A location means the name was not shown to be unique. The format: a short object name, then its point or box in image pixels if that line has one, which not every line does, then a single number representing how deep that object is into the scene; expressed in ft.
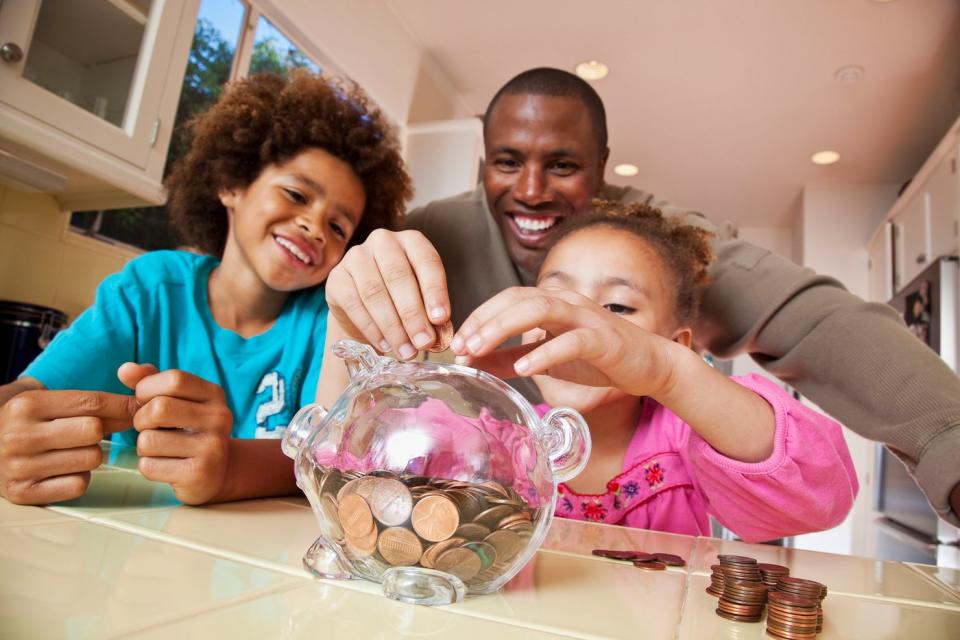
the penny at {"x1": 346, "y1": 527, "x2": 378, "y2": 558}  1.34
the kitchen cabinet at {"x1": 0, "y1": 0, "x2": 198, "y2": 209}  5.08
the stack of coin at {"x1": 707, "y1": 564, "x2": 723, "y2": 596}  1.55
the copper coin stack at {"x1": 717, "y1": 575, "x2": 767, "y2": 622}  1.38
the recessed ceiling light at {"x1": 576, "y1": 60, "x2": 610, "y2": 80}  11.31
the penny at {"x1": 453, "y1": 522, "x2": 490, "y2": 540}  1.30
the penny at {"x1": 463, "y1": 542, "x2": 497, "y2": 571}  1.32
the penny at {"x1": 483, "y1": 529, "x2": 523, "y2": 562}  1.34
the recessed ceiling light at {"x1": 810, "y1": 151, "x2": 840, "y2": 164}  13.58
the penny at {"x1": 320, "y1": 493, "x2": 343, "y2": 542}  1.40
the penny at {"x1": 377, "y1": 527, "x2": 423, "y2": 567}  1.30
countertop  1.07
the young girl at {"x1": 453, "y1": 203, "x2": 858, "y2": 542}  1.94
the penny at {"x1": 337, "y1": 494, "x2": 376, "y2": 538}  1.34
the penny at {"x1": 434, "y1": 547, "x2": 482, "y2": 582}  1.31
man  2.24
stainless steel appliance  8.56
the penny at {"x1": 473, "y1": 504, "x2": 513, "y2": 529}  1.32
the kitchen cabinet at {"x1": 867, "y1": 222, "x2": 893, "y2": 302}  13.00
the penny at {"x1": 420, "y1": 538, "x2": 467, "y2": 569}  1.30
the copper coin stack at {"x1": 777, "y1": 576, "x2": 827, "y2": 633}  1.37
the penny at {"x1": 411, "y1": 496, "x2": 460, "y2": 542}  1.29
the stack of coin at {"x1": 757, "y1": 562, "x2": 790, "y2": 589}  1.56
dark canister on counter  5.56
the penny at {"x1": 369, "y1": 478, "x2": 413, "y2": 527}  1.31
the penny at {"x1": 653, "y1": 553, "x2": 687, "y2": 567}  1.88
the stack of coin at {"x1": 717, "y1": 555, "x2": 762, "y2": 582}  1.49
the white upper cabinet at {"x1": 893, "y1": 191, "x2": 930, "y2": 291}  11.03
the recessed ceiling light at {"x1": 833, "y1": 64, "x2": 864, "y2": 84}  10.66
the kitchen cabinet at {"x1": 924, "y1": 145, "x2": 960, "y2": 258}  9.68
